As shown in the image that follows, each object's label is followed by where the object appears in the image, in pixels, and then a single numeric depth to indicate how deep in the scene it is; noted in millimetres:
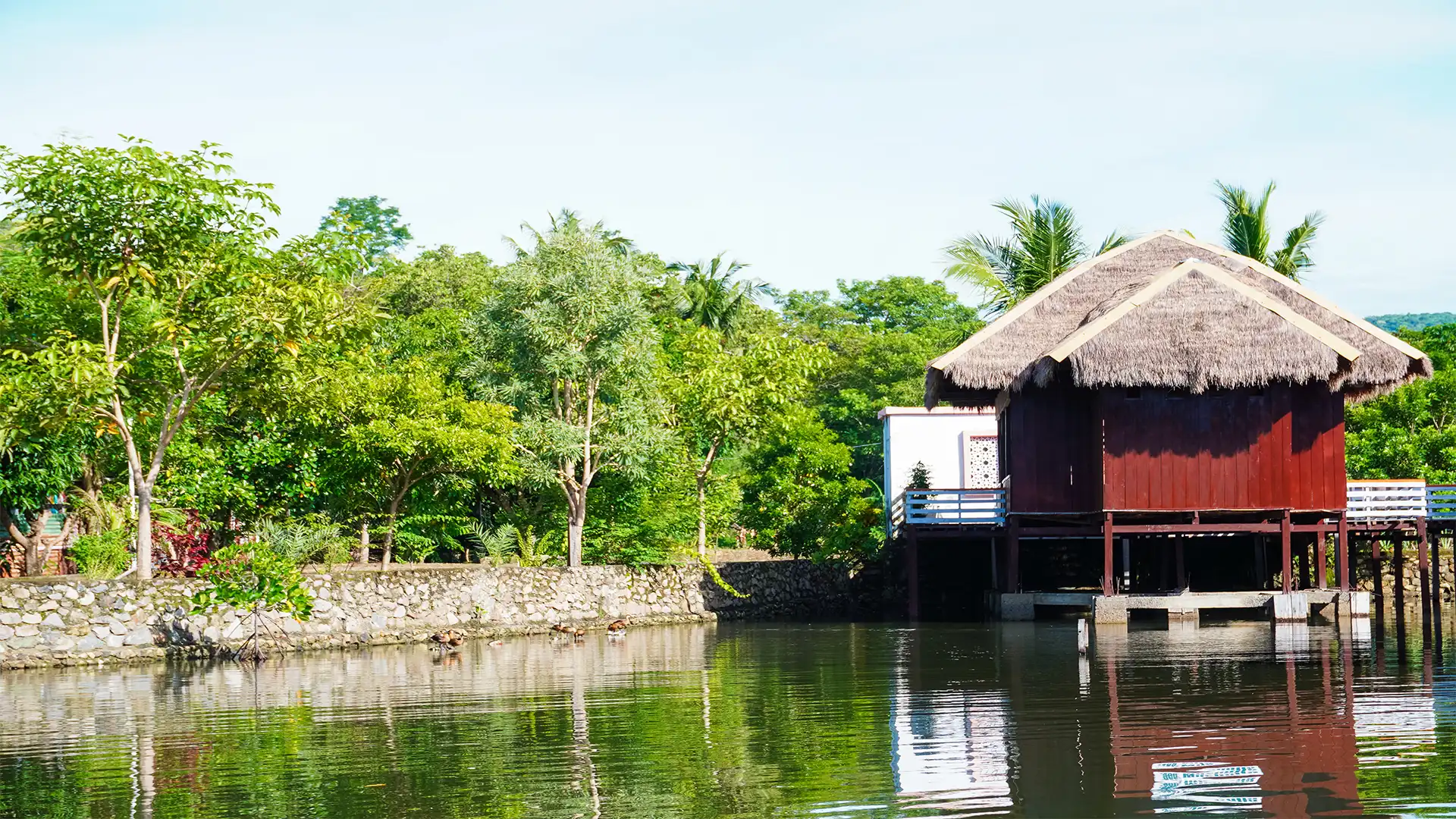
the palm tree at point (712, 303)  51544
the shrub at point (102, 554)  22922
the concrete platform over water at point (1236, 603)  24406
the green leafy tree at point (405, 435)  26125
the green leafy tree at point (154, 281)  20484
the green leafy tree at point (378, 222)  61469
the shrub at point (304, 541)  25281
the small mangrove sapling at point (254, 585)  20906
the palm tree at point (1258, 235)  35906
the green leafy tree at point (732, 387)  31484
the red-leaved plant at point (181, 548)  25781
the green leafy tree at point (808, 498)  32969
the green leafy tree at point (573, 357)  28312
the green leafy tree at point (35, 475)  24344
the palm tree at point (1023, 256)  36500
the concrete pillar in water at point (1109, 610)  24344
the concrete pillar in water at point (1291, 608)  24578
